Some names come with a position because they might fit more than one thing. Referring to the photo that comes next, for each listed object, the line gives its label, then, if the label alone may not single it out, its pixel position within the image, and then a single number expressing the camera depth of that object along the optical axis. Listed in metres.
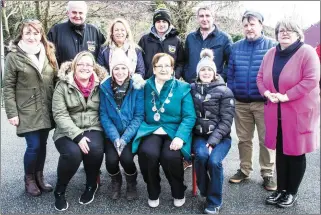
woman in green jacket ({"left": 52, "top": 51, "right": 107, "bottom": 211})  3.48
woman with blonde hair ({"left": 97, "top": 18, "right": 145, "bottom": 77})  4.07
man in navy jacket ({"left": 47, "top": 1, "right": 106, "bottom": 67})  4.11
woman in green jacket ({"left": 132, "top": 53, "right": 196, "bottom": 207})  3.45
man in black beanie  4.30
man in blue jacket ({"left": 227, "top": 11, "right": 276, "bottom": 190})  3.80
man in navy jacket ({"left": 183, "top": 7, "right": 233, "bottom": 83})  4.15
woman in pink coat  3.22
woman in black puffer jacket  3.38
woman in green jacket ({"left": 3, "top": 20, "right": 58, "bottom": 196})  3.55
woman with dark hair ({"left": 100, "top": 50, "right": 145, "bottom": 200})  3.61
